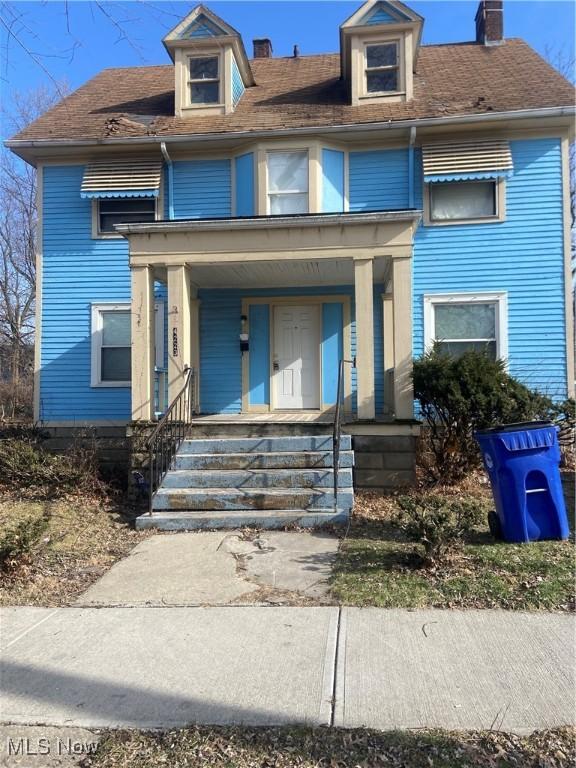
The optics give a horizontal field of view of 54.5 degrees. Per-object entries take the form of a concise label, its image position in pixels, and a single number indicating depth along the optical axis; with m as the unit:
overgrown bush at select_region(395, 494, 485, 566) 4.63
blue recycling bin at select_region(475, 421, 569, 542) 5.21
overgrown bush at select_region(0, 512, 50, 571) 4.73
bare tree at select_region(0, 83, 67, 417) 21.89
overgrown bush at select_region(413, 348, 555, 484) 7.30
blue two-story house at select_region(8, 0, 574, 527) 9.99
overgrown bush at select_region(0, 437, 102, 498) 7.59
